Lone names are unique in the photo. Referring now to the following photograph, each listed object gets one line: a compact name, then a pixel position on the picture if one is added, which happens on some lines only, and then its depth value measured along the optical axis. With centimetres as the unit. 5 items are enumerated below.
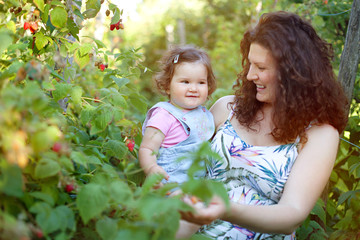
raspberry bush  108
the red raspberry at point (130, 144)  212
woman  186
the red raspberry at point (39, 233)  113
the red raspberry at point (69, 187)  142
